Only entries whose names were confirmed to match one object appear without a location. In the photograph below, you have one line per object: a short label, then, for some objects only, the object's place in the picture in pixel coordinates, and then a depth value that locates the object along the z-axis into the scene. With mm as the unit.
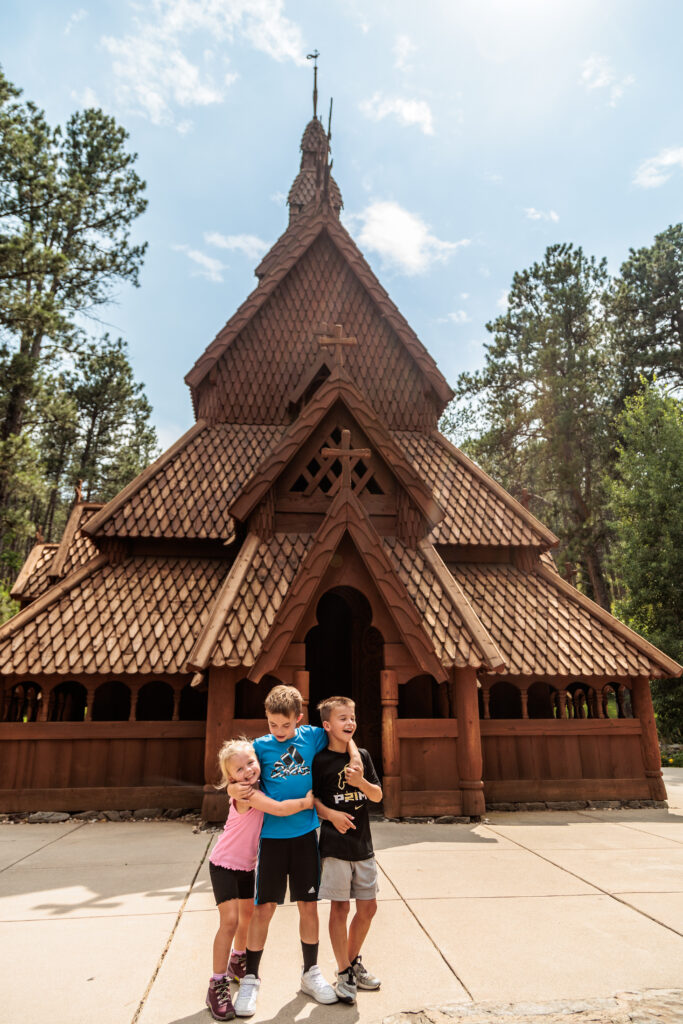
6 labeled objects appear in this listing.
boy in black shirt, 3113
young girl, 3049
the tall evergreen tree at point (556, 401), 29609
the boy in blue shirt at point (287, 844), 3041
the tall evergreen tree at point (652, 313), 30088
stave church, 7863
